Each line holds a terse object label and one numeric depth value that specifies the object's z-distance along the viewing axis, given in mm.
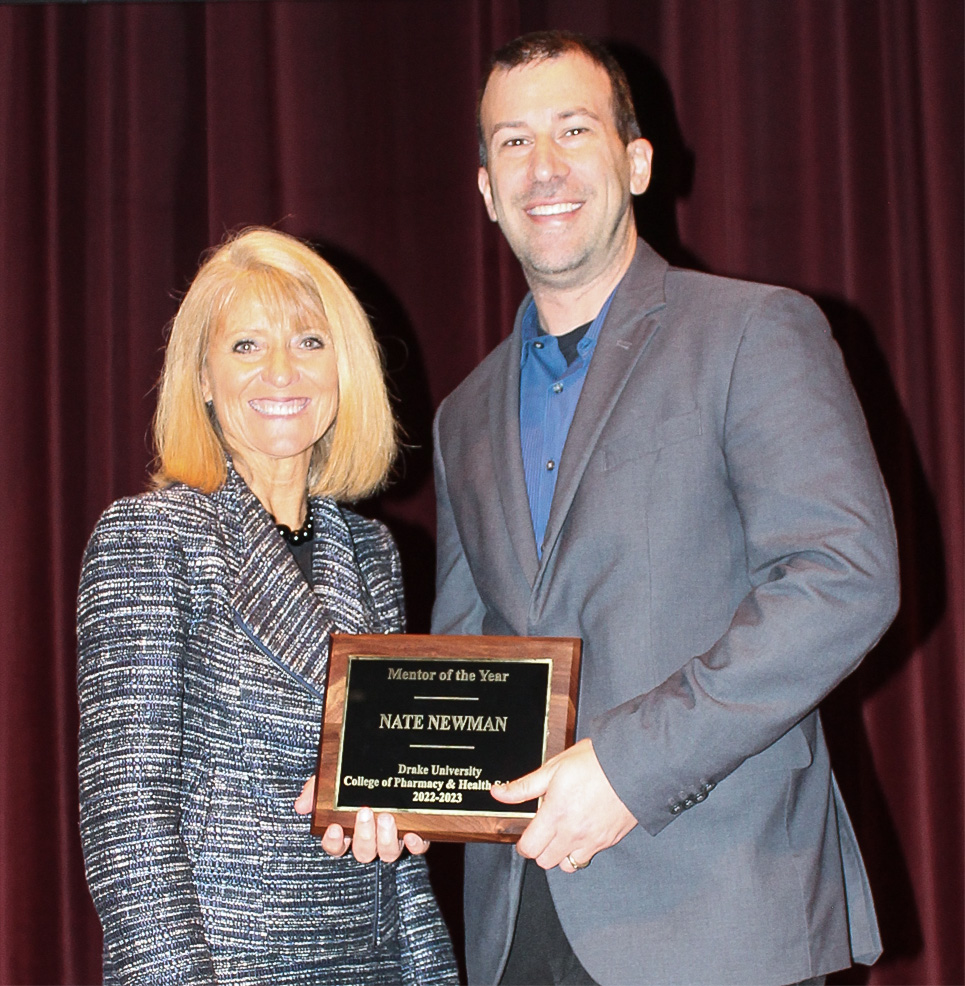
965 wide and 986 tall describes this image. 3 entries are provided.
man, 1589
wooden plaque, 1699
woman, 1751
